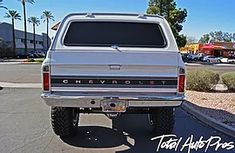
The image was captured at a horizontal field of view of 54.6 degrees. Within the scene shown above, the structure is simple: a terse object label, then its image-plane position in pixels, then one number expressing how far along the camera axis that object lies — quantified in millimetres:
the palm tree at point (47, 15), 63796
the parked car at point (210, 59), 37696
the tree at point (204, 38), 102521
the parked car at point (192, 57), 39757
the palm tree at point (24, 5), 41067
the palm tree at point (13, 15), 52324
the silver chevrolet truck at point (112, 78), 3653
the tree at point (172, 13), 35269
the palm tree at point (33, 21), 65877
